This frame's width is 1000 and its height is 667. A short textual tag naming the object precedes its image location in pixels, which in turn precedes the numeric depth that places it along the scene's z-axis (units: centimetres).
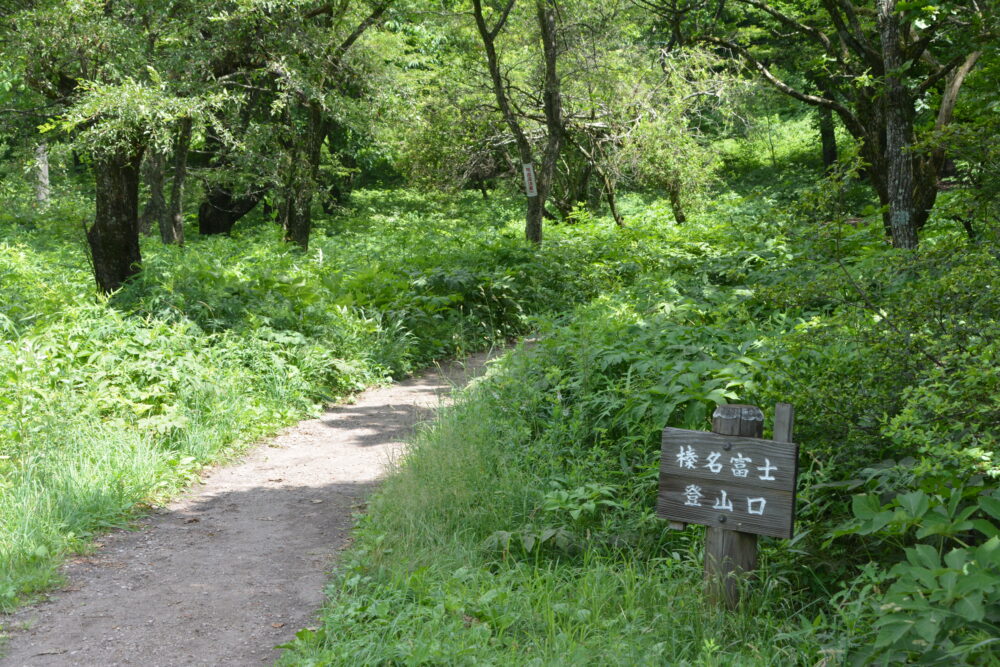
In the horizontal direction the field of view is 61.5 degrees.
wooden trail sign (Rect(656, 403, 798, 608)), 359
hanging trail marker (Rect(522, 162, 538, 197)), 1397
